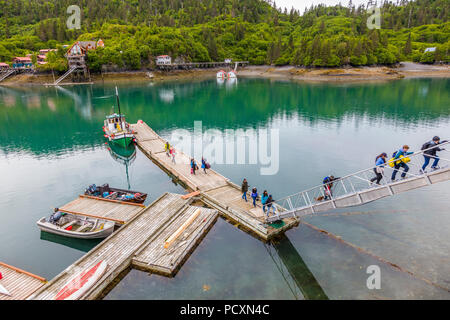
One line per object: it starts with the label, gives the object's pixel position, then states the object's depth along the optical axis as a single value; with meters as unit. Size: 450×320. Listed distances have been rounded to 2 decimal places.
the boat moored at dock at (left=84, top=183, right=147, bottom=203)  25.19
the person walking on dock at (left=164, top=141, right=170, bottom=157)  36.94
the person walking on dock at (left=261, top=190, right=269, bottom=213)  20.72
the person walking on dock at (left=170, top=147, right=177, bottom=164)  34.12
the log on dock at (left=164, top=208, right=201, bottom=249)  19.02
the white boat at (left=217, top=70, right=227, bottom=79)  156.54
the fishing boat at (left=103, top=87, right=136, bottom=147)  42.69
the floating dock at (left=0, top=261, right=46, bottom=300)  14.82
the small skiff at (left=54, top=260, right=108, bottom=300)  14.30
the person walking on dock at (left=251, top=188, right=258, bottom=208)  21.98
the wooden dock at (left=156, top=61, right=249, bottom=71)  161.11
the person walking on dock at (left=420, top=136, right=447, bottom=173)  13.32
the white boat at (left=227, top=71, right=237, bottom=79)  156.12
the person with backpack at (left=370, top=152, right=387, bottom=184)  15.54
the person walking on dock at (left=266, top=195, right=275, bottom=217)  20.63
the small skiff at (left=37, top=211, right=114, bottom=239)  20.56
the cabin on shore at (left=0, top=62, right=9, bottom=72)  134.38
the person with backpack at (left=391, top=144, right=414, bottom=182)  15.01
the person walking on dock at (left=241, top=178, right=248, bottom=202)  23.89
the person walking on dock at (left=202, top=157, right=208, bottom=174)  30.24
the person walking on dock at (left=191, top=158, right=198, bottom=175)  30.12
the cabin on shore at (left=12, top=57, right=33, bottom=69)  140.25
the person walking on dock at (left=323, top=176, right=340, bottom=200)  18.46
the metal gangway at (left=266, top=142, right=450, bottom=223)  12.69
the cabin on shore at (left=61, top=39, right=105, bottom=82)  133.00
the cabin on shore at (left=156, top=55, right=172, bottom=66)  158.00
